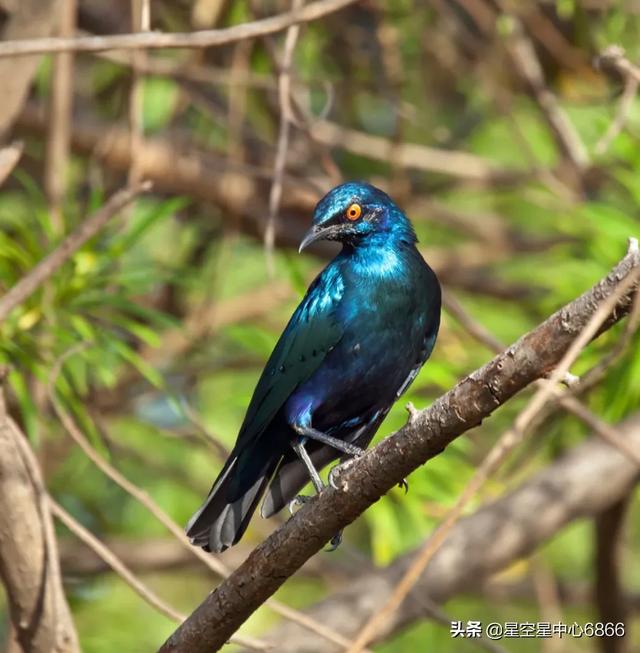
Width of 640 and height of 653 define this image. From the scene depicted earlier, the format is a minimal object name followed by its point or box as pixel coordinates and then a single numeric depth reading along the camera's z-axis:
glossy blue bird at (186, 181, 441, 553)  7.65
